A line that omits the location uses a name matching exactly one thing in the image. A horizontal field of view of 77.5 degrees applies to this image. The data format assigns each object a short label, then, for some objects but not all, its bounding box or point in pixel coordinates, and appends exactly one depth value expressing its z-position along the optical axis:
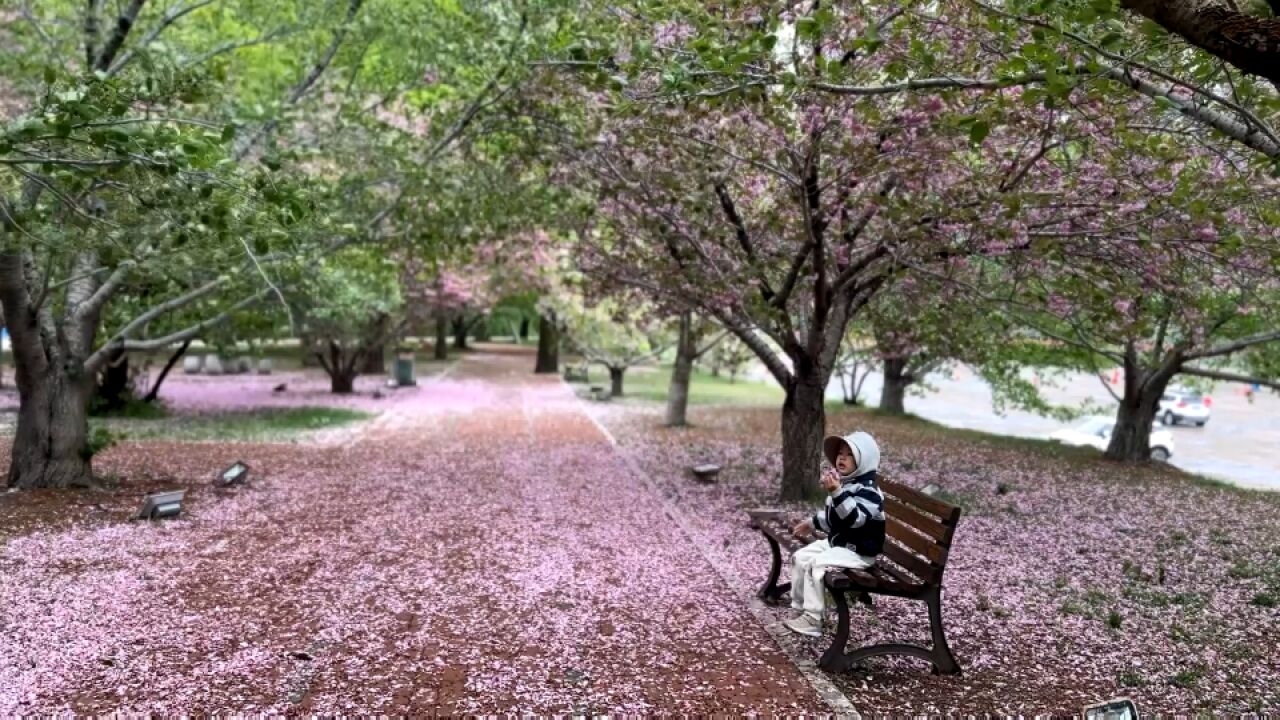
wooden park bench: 4.12
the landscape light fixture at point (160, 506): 7.19
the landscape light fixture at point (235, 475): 8.78
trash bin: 23.22
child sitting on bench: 4.28
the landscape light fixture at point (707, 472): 10.01
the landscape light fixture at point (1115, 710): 2.77
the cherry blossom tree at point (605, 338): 22.45
